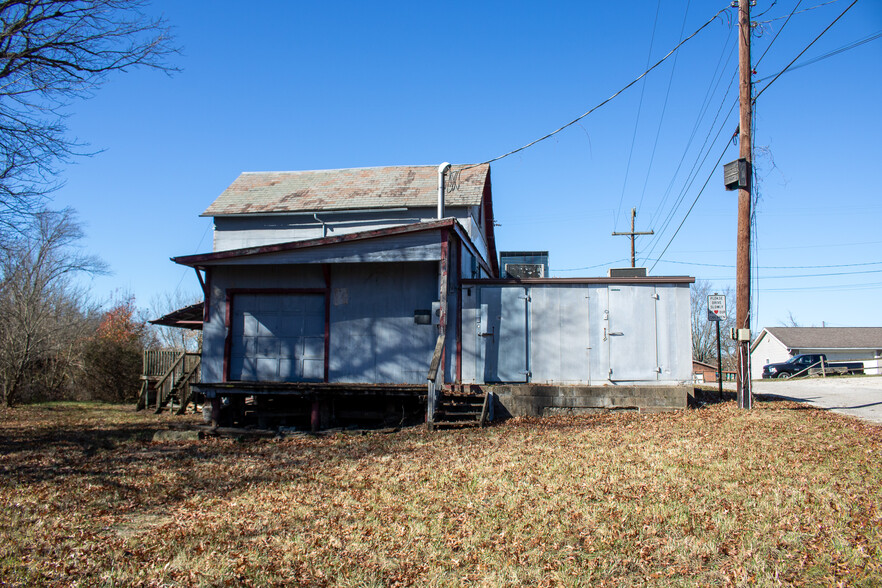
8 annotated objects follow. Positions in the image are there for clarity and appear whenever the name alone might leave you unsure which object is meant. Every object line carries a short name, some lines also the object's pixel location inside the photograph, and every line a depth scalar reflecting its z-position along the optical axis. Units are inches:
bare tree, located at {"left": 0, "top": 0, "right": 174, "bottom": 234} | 417.7
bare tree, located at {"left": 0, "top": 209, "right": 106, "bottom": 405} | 808.3
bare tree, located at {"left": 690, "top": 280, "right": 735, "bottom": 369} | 2183.8
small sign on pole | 509.4
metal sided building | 491.8
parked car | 1401.3
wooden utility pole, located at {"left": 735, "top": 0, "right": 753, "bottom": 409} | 457.1
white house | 1872.5
